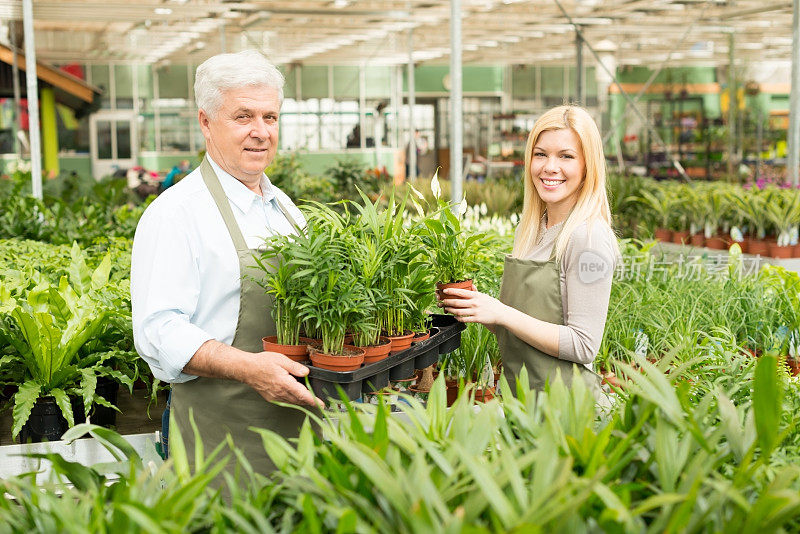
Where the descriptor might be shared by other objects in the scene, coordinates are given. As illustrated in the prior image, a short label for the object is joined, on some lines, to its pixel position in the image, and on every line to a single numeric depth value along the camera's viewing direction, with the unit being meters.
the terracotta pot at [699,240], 7.21
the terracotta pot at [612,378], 3.07
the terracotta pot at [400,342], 2.07
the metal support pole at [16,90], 12.24
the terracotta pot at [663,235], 7.71
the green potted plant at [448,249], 2.16
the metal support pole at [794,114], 7.28
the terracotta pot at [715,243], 6.98
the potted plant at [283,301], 1.89
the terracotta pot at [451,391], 3.13
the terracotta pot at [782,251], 6.34
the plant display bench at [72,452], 2.87
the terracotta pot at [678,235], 7.37
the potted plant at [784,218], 6.31
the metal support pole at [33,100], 6.37
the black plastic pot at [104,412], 3.29
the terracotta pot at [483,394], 3.11
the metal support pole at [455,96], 5.84
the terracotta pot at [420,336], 2.16
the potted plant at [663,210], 7.69
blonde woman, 2.07
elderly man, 1.86
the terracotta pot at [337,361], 1.86
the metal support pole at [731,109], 12.84
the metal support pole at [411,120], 12.09
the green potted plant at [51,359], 3.04
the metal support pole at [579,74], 11.38
